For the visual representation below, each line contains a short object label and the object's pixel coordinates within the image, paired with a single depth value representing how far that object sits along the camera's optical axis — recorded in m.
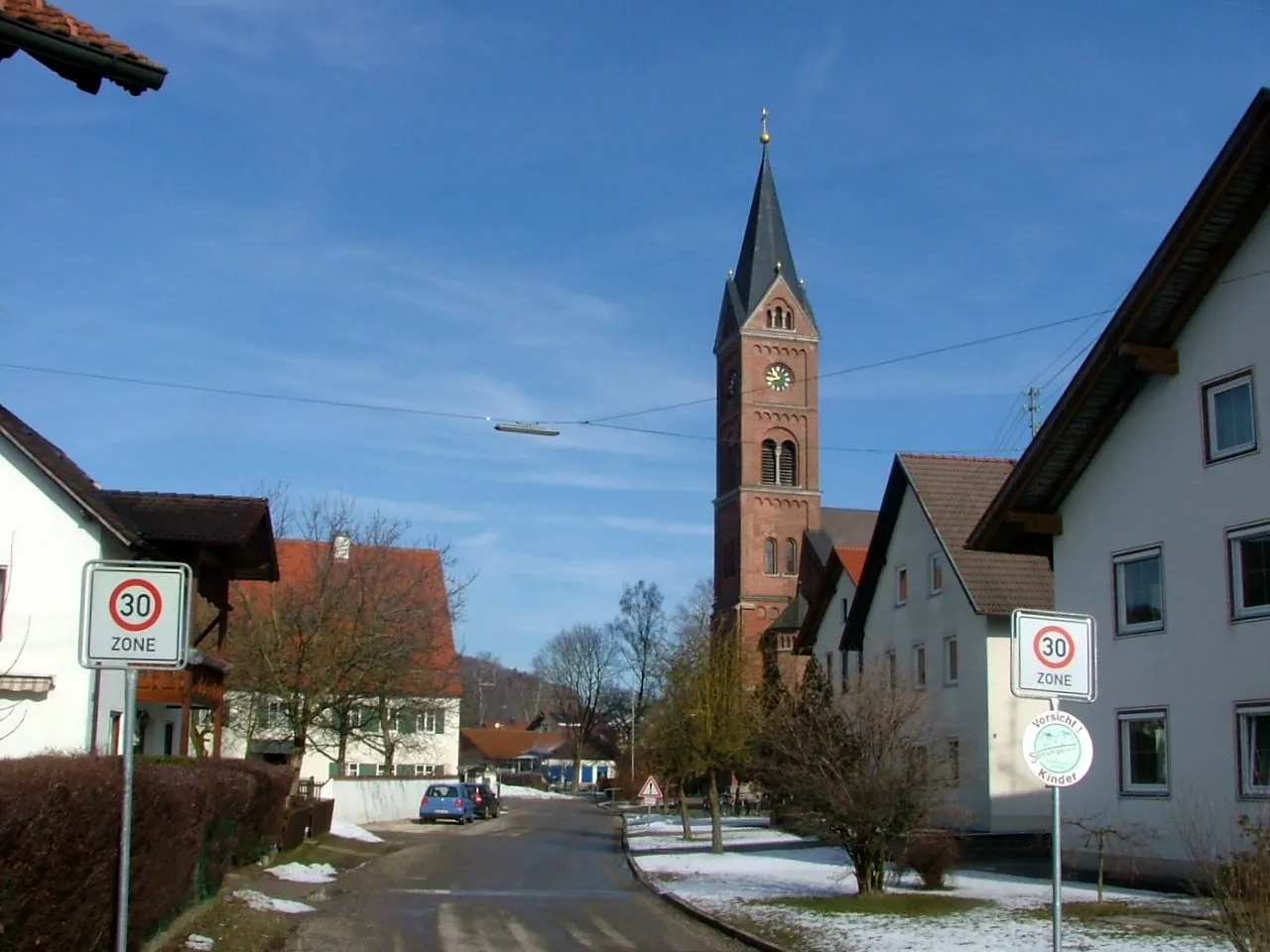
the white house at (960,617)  32.44
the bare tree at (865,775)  19.83
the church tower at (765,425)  87.94
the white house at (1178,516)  20.12
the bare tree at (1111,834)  21.69
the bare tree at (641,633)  104.88
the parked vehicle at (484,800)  55.66
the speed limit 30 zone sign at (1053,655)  10.47
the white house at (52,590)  23.77
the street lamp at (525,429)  25.11
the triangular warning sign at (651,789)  40.94
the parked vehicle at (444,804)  50.69
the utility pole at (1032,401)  45.28
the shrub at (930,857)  21.39
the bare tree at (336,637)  39.69
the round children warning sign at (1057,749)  10.34
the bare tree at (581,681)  113.06
